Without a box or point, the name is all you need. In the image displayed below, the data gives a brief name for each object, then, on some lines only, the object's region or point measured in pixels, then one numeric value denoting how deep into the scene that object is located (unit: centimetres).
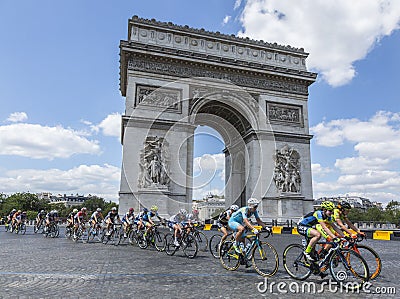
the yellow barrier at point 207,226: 2031
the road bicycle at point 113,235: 1195
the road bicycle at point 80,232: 1278
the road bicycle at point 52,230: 1520
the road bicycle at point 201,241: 948
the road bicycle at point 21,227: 1821
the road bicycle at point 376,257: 510
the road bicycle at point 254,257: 561
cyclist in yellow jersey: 517
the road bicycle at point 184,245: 816
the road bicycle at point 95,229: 1277
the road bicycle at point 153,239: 1013
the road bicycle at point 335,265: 484
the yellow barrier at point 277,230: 1827
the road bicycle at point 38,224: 1864
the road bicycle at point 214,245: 826
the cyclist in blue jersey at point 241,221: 596
